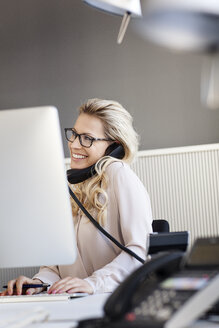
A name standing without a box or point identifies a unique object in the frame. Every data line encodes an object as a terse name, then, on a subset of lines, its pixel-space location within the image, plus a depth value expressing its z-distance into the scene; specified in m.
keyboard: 1.45
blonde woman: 1.86
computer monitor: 1.22
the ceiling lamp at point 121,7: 1.47
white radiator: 3.94
